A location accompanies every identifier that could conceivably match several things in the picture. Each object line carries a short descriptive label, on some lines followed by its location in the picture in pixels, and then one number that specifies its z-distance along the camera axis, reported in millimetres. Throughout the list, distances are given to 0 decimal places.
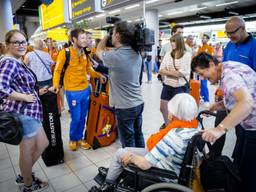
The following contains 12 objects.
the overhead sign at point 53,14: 5105
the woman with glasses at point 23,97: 1637
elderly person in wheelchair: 1268
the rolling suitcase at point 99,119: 2797
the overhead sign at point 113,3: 2833
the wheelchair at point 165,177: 1212
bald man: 2035
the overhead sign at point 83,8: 3792
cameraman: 1755
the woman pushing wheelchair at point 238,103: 1150
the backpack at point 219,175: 1289
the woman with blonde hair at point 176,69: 2688
